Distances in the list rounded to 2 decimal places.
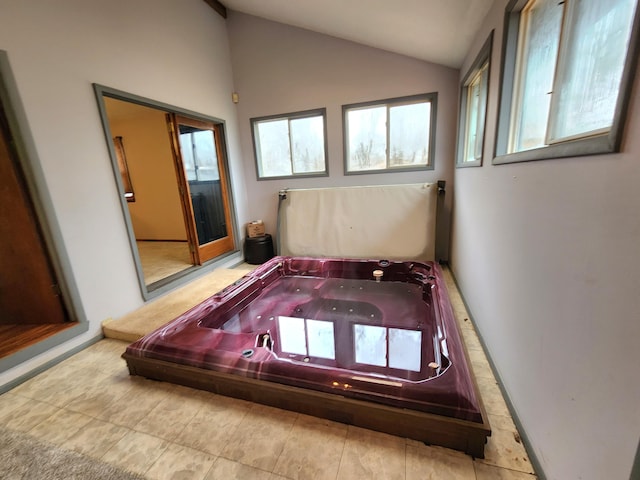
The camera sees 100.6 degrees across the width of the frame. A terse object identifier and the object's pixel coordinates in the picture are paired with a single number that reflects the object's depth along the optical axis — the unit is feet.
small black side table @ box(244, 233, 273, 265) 13.47
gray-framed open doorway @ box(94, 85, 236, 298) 10.46
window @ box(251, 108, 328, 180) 12.85
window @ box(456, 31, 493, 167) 6.97
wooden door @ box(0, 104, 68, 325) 6.12
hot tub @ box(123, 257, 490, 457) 4.08
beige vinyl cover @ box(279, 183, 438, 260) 11.10
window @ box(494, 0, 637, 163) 2.65
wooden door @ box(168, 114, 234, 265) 10.90
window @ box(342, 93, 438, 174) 11.37
